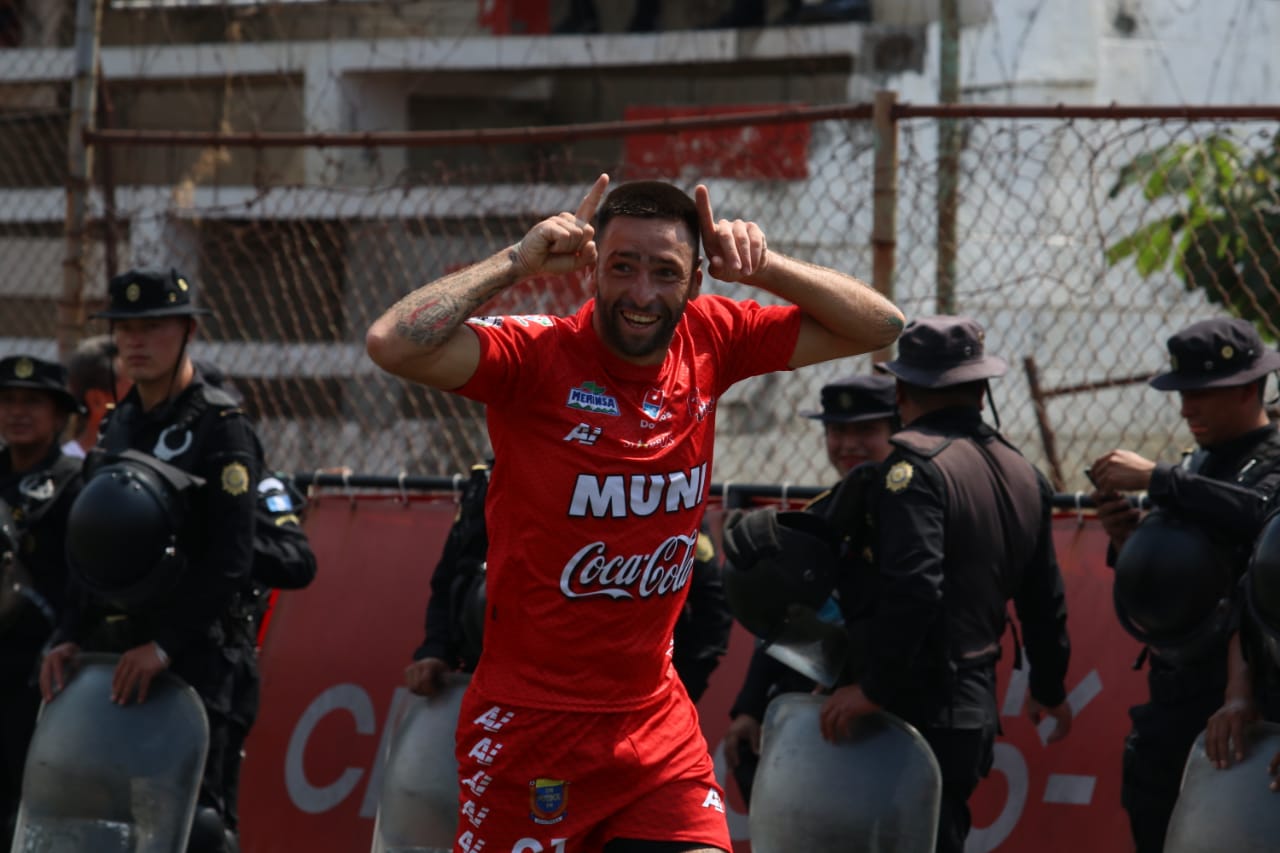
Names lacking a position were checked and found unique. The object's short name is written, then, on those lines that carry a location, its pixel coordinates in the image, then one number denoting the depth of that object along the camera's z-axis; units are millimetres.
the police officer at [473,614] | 10953
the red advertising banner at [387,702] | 11156
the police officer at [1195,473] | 9633
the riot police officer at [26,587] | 12383
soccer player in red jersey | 7609
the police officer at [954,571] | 9547
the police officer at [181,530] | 10992
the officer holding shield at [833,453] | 10969
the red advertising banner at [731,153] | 16839
